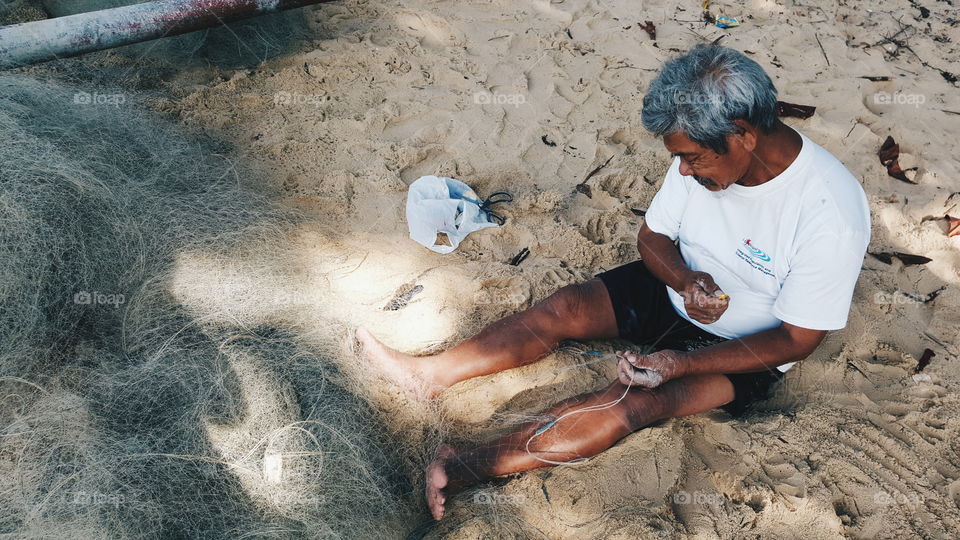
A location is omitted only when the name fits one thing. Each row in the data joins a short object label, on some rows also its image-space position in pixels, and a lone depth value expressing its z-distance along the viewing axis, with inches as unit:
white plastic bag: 132.0
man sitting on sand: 79.0
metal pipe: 131.2
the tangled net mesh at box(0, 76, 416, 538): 82.7
